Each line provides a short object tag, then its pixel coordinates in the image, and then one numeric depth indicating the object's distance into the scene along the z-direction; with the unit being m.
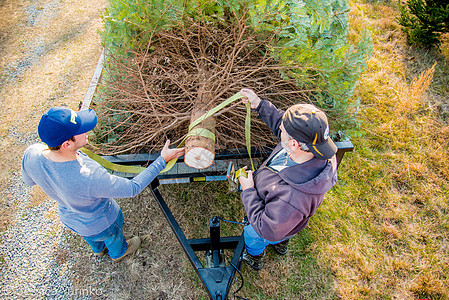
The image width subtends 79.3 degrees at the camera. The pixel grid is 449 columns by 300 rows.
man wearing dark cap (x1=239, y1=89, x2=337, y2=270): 1.58
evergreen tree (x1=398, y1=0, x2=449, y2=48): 4.65
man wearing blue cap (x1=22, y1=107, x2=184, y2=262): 1.64
